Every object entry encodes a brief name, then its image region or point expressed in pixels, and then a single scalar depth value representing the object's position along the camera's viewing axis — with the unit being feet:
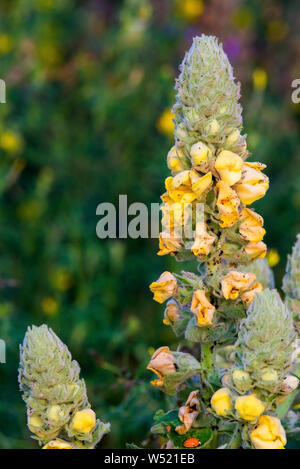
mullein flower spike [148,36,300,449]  2.34
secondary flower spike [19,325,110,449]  2.29
